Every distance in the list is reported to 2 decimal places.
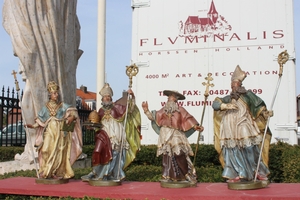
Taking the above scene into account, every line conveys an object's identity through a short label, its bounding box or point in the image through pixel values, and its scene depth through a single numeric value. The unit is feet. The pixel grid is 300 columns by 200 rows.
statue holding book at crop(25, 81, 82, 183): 22.61
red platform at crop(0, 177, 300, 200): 17.60
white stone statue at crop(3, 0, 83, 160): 30.19
